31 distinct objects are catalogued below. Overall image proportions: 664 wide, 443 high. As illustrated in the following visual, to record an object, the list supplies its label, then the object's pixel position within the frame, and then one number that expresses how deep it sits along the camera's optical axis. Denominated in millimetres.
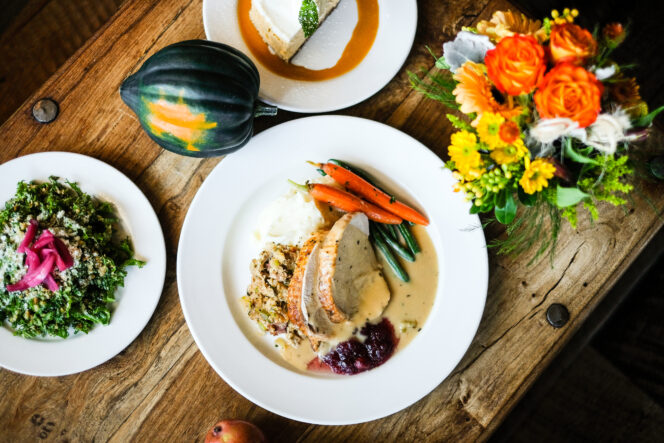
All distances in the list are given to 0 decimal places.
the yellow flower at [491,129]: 774
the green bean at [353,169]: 936
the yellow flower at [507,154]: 789
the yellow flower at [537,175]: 779
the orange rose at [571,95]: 742
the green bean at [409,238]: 947
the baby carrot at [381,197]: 936
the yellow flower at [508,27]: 787
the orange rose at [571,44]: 756
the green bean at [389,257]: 947
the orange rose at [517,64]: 752
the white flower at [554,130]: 754
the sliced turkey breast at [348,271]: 915
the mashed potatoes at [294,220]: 947
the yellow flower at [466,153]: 792
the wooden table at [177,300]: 953
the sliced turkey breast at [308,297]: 910
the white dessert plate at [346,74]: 927
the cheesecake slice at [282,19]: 933
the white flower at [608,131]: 760
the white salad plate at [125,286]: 933
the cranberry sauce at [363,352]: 940
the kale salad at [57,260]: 902
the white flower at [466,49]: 795
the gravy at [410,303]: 950
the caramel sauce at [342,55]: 950
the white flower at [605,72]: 758
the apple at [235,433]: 926
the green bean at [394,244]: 947
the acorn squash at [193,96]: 868
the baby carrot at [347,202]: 937
